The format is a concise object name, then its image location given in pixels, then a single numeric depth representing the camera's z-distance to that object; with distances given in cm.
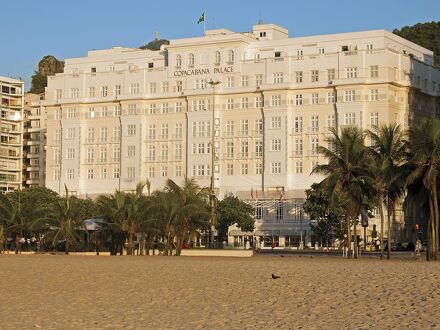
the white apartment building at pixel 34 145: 17050
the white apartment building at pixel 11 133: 17012
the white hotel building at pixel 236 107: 13175
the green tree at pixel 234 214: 12394
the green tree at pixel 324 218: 11100
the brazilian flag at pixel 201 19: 13816
